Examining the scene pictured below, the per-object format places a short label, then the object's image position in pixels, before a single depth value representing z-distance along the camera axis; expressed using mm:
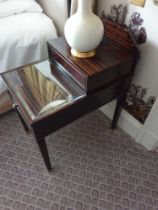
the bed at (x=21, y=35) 1225
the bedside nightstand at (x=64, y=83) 917
